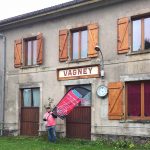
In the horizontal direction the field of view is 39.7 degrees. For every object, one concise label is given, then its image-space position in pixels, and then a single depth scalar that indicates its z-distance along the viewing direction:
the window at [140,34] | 8.45
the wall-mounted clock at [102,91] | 8.96
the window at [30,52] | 10.72
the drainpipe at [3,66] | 11.45
